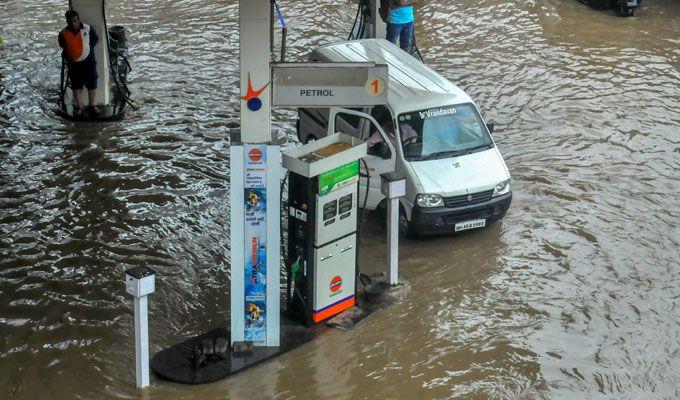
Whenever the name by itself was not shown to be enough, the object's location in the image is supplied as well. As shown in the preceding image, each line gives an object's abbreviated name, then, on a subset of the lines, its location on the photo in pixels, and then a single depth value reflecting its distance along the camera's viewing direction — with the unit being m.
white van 23.91
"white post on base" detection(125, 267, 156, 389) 17.39
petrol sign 18.87
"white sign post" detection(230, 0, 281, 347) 18.30
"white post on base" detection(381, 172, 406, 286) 21.67
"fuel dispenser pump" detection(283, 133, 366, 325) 19.59
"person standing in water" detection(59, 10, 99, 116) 30.16
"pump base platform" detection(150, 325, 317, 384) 18.50
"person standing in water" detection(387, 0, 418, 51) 32.72
